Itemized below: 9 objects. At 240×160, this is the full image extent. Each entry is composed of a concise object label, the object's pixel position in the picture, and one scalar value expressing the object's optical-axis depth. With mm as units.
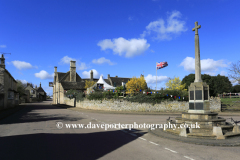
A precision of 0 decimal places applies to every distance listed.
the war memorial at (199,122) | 8672
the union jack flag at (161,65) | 35344
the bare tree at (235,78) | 27484
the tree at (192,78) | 74425
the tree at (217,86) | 73606
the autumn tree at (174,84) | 57075
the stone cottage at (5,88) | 28208
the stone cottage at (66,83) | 55084
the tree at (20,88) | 63444
